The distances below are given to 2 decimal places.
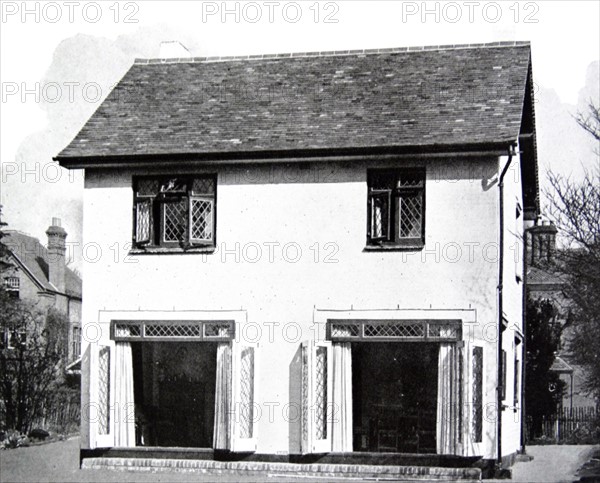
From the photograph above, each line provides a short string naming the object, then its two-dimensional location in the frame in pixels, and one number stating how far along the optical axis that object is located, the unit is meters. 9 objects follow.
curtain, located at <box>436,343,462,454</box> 18.12
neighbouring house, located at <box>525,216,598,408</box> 50.66
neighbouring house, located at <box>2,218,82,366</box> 39.41
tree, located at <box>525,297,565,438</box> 28.50
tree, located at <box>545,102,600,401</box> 18.25
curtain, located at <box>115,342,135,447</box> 19.66
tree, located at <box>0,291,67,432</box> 24.05
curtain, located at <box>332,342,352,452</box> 18.92
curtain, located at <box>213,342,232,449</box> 19.14
